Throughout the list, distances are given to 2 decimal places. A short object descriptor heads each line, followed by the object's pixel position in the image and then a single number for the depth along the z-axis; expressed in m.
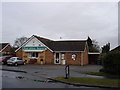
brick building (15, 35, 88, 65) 20.47
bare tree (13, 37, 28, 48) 41.47
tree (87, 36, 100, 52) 36.90
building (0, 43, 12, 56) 32.24
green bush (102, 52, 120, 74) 11.16
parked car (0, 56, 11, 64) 19.92
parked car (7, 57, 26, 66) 18.26
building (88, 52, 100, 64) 23.48
